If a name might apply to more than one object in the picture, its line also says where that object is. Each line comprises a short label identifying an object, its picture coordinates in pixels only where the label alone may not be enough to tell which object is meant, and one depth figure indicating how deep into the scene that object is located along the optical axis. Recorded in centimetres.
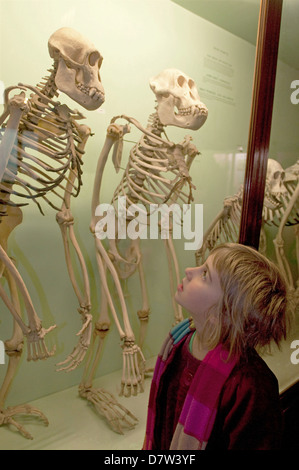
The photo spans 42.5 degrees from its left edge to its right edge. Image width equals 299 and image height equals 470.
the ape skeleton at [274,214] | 184
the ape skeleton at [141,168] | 142
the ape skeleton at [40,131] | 112
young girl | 86
